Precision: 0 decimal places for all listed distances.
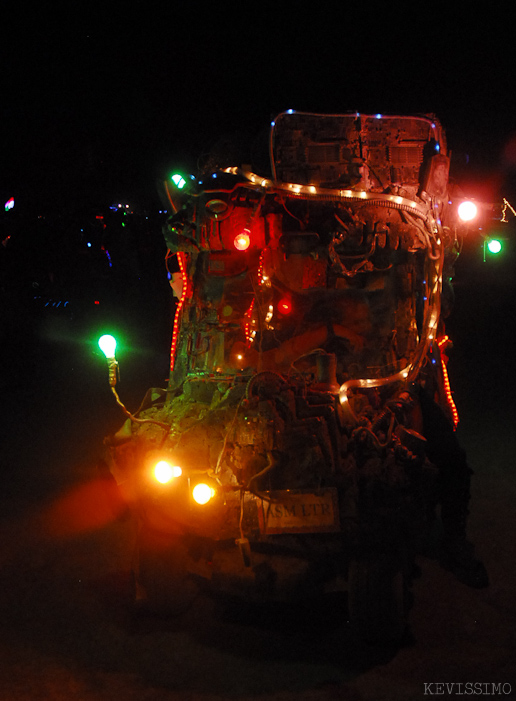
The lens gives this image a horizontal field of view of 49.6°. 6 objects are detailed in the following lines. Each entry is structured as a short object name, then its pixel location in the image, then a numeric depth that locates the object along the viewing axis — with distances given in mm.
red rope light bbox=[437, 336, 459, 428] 6281
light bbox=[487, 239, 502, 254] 6391
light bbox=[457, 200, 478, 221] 6141
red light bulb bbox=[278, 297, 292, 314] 5781
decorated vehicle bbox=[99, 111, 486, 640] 4098
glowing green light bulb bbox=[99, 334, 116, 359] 4453
